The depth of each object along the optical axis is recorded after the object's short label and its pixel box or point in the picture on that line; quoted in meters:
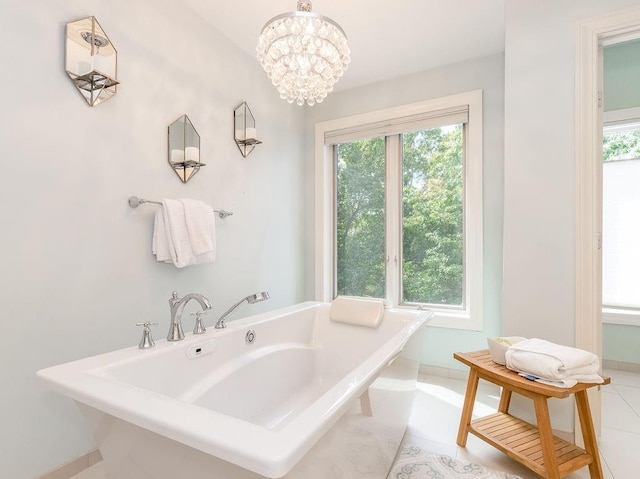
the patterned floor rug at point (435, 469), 1.53
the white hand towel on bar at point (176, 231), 1.77
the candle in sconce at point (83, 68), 1.49
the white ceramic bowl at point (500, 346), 1.62
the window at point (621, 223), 2.82
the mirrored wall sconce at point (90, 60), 1.47
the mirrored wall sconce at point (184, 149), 1.92
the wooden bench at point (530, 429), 1.39
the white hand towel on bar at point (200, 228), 1.85
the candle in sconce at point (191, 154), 1.92
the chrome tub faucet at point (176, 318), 1.46
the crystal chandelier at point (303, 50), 1.44
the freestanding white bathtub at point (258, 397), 0.75
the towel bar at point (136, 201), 1.72
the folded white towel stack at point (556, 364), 1.38
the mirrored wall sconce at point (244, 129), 2.40
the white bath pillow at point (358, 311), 2.16
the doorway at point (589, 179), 1.74
